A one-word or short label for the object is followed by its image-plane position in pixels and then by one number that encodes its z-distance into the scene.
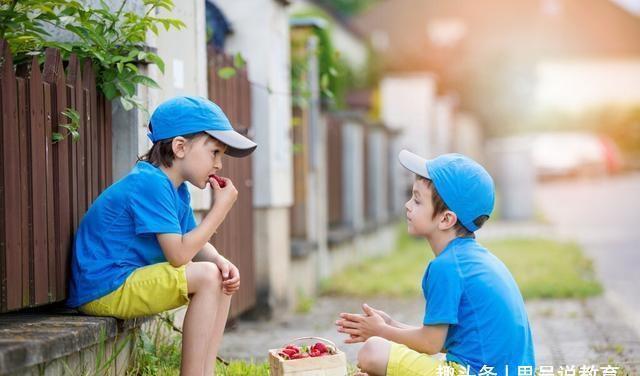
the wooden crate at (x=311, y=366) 3.95
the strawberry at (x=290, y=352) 4.12
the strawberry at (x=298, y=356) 4.10
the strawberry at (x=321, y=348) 4.19
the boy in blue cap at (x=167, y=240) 4.21
